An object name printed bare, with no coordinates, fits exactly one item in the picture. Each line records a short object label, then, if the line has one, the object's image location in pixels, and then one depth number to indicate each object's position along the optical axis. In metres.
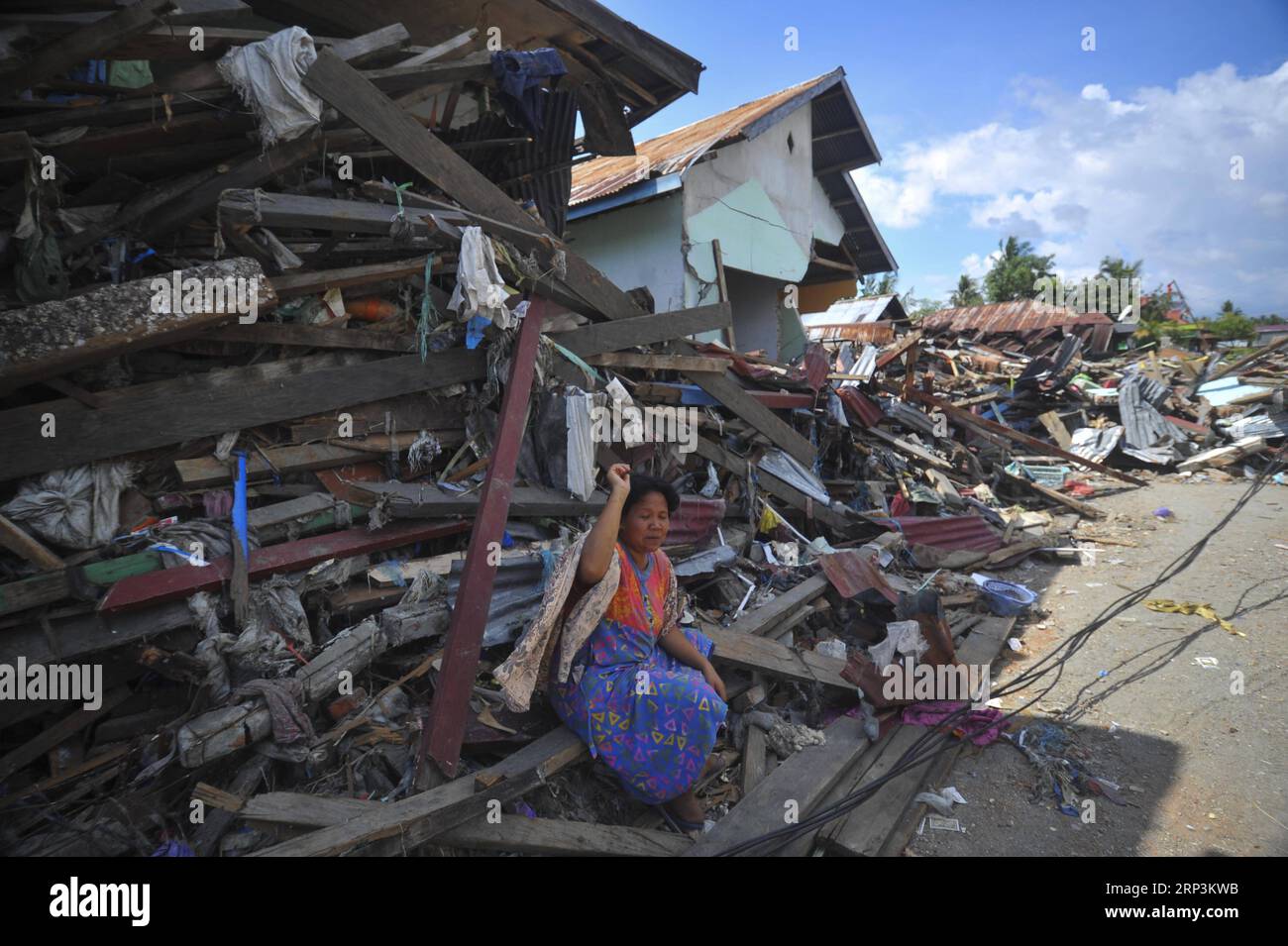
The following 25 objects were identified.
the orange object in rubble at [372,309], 4.62
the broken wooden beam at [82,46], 3.38
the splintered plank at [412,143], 3.86
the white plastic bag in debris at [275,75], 3.73
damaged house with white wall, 9.77
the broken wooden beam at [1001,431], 12.16
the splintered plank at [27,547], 3.19
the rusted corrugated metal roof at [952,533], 7.59
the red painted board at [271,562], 3.31
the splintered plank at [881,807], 3.20
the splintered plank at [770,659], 4.33
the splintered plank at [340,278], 4.16
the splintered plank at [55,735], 3.08
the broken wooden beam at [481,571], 3.20
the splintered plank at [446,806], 2.56
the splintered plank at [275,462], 3.85
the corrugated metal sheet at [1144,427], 13.73
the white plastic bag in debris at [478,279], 4.15
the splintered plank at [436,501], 4.22
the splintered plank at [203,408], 3.36
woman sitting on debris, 3.15
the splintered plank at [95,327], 3.24
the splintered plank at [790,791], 3.19
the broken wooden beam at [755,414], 6.70
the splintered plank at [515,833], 2.72
